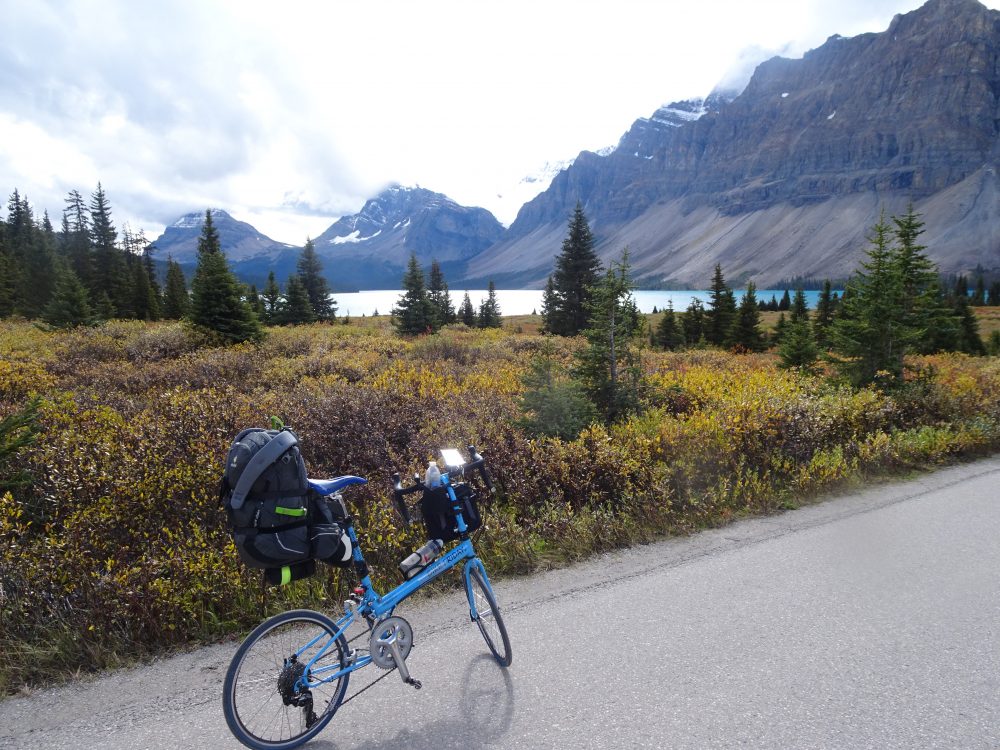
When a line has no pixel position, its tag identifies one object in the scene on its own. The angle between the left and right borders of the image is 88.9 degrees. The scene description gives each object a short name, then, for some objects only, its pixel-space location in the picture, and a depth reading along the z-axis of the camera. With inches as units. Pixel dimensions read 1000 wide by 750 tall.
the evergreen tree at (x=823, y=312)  1306.8
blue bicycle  119.3
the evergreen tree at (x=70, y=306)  953.5
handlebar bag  136.2
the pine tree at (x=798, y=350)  783.7
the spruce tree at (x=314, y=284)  1804.9
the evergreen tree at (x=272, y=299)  1502.2
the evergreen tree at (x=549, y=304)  1368.1
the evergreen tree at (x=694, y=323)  1558.8
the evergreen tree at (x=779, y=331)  1384.1
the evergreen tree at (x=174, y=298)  1849.2
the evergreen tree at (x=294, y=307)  1469.0
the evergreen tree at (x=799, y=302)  1907.2
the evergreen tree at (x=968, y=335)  1325.3
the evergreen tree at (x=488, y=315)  1995.4
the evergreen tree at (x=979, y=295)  3715.1
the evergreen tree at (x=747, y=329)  1359.5
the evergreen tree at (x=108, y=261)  1852.9
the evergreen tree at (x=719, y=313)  1469.0
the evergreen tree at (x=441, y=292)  2034.9
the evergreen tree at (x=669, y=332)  1483.8
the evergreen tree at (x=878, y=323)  442.9
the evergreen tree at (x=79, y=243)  2087.8
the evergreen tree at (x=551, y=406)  296.5
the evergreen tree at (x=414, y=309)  1145.4
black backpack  112.4
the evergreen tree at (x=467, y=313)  2030.8
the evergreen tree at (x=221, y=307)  745.0
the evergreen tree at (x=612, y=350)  333.4
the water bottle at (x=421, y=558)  136.0
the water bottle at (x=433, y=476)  134.6
